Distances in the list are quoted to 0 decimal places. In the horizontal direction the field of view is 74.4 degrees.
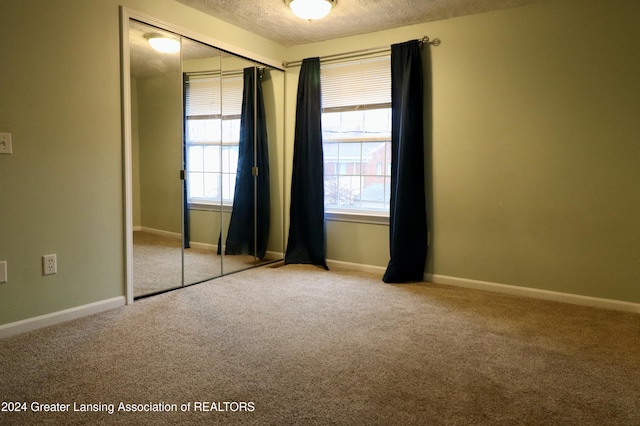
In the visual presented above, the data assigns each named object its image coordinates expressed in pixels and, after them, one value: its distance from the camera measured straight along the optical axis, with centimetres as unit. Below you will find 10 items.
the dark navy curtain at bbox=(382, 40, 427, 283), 381
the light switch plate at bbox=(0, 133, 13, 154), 245
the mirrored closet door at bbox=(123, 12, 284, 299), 327
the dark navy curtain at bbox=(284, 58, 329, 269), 439
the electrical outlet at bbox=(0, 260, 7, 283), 250
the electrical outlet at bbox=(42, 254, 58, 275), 269
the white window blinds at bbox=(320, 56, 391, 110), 409
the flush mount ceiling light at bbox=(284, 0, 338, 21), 321
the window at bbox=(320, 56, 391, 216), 415
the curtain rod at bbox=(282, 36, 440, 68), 382
